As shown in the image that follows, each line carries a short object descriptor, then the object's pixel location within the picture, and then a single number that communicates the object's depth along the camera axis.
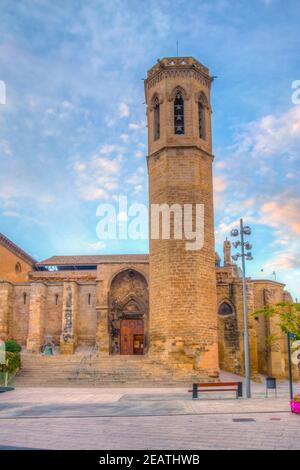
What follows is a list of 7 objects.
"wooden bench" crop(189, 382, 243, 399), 17.16
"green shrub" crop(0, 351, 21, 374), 22.53
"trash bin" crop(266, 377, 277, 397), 18.22
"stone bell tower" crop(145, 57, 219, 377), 25.66
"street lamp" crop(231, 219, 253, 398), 19.11
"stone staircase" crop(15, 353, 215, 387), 23.14
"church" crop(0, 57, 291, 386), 25.19
